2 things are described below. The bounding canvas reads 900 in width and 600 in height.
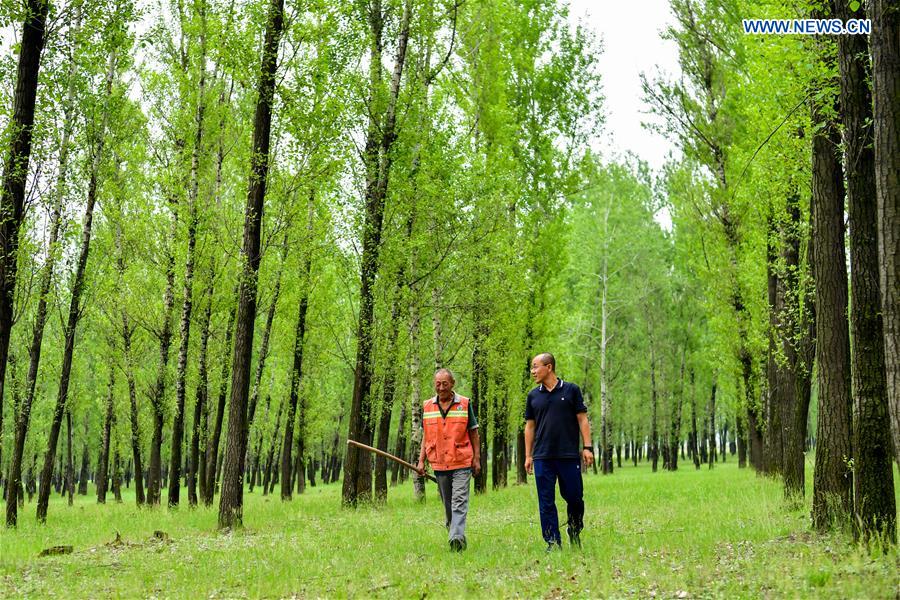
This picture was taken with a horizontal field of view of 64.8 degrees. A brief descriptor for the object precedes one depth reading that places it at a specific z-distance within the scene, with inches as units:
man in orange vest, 344.2
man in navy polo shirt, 324.8
